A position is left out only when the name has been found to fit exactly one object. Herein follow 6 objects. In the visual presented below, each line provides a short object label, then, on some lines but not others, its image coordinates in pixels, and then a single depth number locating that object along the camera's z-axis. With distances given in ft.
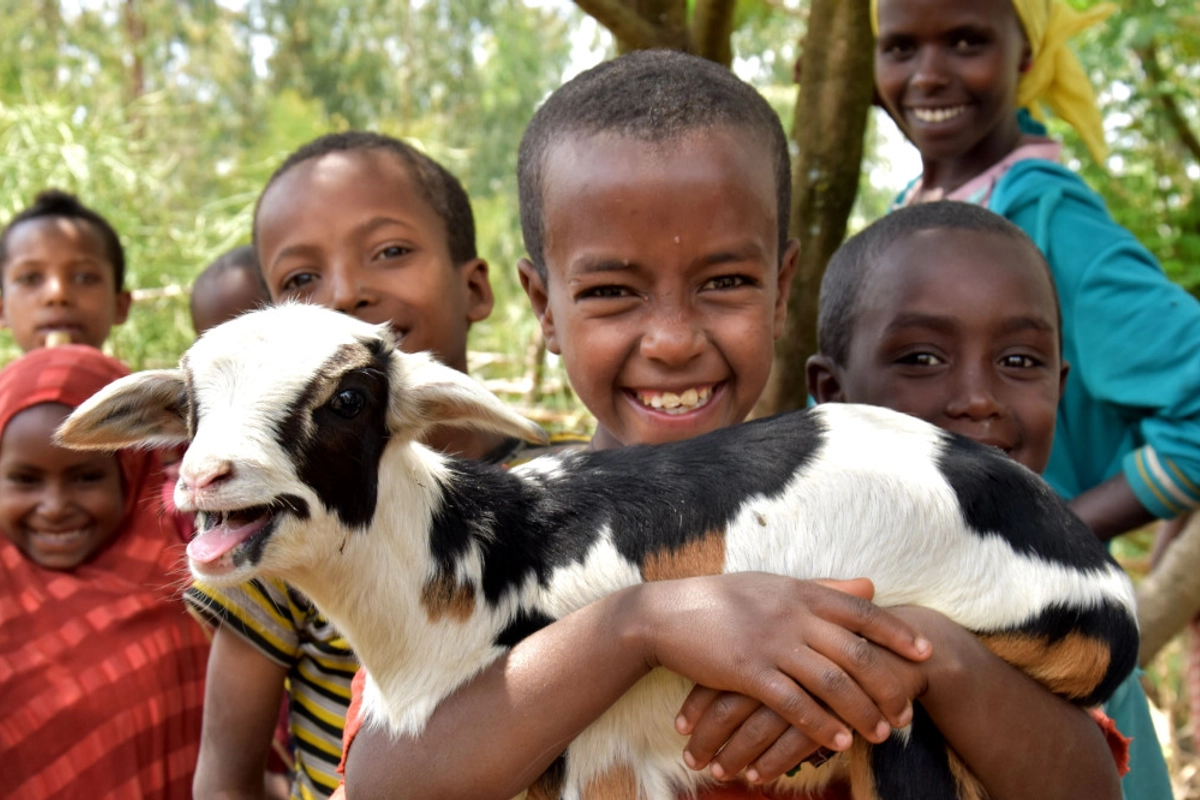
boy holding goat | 5.80
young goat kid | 6.27
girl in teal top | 10.08
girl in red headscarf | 12.07
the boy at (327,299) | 8.21
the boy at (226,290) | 16.83
